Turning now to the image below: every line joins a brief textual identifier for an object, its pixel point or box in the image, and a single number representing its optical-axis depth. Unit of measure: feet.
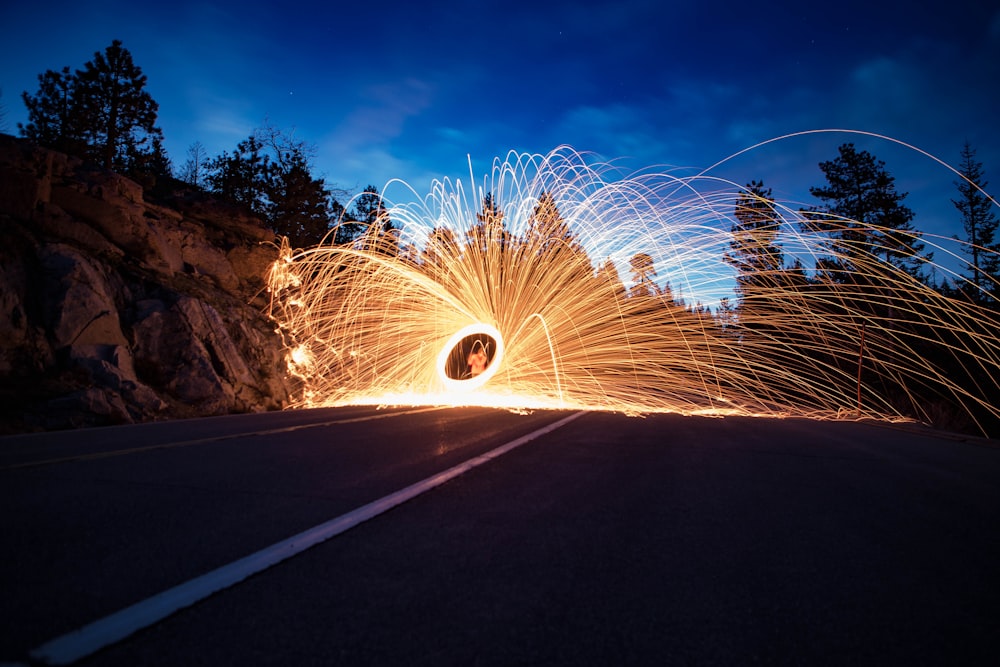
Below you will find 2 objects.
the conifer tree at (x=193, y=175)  149.28
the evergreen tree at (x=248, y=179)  99.55
